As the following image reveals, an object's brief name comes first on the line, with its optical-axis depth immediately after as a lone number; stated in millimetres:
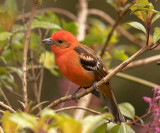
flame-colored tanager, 7152
